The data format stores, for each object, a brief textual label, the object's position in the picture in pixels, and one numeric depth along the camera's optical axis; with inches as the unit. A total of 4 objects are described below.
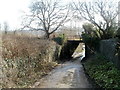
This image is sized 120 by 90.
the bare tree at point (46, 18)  1235.3
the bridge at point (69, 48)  1073.1
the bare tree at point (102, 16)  803.0
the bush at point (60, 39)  1018.4
